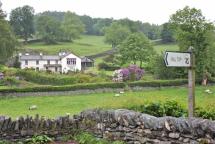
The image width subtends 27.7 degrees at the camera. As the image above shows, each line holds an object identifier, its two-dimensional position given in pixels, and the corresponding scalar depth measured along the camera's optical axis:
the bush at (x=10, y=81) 53.19
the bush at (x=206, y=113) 11.48
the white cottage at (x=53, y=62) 87.62
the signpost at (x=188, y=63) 10.68
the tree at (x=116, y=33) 118.62
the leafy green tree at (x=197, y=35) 47.38
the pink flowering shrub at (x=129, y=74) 53.25
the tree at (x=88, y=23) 168.50
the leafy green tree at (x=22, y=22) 126.31
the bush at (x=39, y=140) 12.62
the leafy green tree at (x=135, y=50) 76.69
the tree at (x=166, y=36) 117.05
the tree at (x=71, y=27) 130.75
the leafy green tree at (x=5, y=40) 67.38
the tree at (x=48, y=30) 124.56
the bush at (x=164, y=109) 12.74
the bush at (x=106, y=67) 82.00
